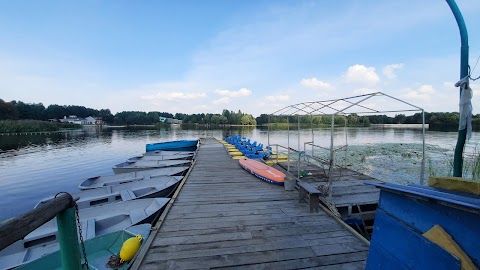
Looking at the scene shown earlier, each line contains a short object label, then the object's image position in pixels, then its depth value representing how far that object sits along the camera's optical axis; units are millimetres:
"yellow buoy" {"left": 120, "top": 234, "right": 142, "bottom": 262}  3934
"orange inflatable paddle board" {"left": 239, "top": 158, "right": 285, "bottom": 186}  7531
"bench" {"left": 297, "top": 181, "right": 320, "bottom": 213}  5245
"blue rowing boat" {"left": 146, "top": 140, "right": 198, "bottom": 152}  21181
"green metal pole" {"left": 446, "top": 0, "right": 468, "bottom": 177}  3605
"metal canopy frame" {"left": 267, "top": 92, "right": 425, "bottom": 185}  5714
